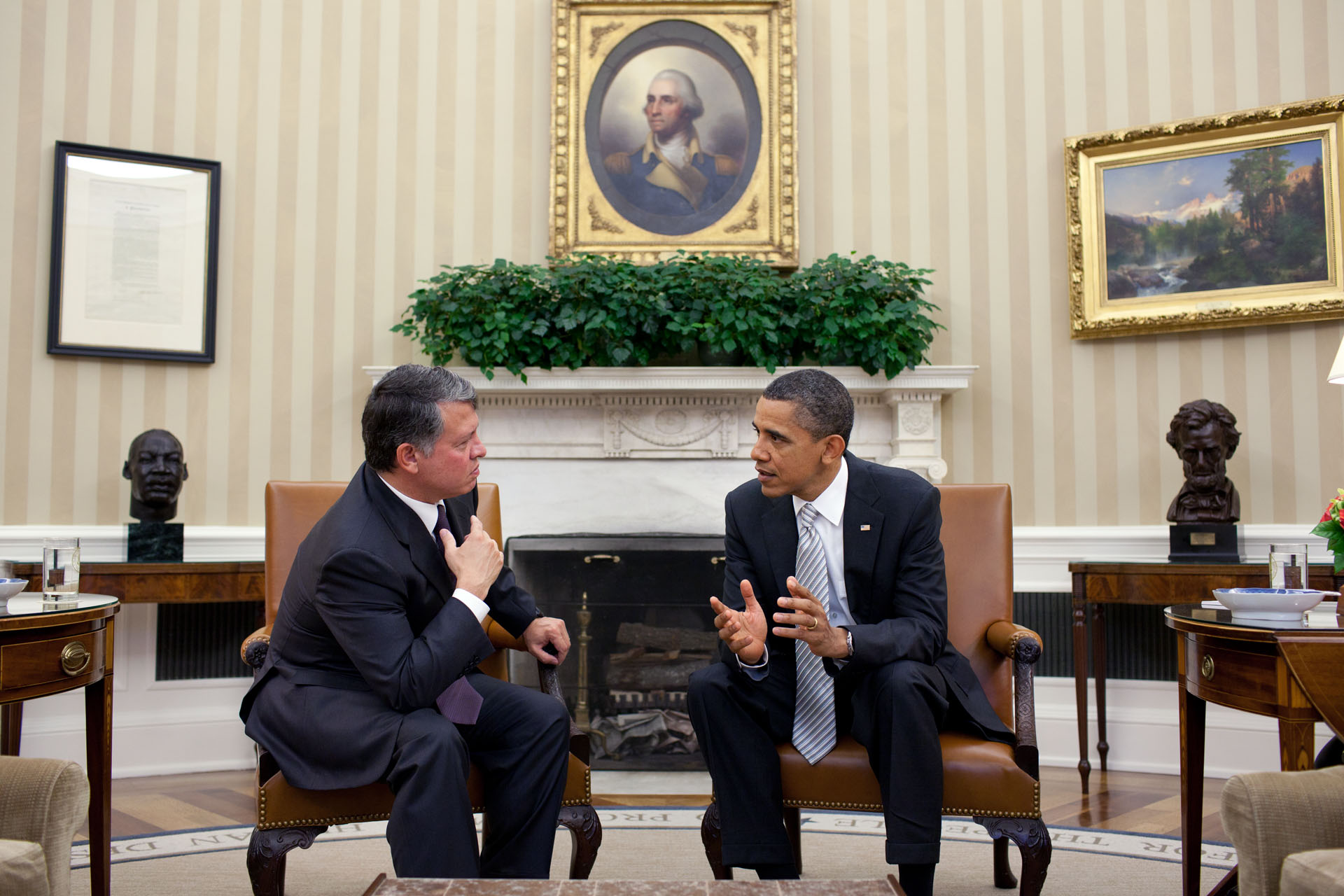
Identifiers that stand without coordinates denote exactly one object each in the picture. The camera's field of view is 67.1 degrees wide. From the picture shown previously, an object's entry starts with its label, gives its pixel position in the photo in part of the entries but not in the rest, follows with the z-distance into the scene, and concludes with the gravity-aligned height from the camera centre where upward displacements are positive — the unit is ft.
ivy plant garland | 13.52 +2.42
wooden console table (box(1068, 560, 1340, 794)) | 11.96 -1.15
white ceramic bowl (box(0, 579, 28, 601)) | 7.70 -0.71
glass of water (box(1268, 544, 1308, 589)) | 8.04 -0.60
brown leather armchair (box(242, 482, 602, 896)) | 6.91 -2.19
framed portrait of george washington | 15.11 +5.49
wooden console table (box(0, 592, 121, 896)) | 7.09 -1.24
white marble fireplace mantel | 14.06 +1.04
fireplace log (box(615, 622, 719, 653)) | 13.33 -1.86
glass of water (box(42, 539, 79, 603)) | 8.18 -0.63
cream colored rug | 9.28 -3.60
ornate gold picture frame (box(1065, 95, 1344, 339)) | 13.76 +3.79
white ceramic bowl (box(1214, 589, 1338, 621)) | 7.38 -0.81
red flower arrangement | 8.29 -0.31
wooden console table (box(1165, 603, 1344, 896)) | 6.21 -1.30
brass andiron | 13.30 -2.38
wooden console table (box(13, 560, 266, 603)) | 12.32 -1.08
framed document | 14.26 +3.42
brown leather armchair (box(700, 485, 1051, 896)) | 7.21 -1.88
